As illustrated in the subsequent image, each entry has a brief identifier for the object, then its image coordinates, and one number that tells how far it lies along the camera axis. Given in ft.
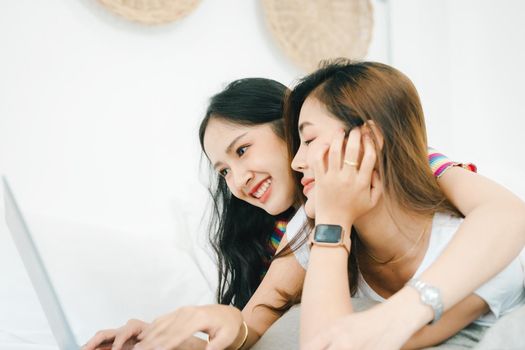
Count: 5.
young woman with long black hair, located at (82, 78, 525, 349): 2.72
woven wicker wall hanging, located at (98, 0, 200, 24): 5.53
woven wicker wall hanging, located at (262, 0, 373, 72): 6.73
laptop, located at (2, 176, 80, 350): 2.60
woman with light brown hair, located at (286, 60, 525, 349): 2.48
